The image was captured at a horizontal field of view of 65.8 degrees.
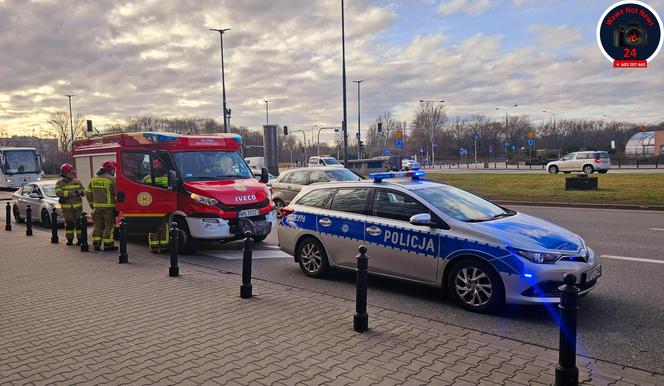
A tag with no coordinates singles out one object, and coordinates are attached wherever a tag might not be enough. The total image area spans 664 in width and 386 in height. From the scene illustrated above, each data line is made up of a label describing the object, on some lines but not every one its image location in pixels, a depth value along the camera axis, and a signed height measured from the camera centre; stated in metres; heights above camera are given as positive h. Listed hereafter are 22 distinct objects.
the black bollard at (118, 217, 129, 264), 9.05 -1.53
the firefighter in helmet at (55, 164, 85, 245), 10.83 -0.81
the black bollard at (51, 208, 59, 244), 11.90 -1.73
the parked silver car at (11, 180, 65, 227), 15.23 -1.27
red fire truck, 9.80 -0.62
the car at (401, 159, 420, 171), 46.56 -1.18
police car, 5.54 -1.09
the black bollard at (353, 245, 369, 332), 5.19 -1.49
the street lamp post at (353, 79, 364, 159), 51.68 +3.23
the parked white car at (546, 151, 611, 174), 35.12 -0.91
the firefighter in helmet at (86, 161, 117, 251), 10.34 -0.92
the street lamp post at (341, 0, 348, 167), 27.75 +5.52
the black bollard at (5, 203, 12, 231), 15.16 -1.77
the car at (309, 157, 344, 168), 39.96 -0.54
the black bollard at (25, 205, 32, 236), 13.74 -1.67
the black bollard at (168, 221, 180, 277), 7.85 -1.50
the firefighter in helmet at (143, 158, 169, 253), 10.31 -1.32
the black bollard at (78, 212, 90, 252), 10.53 -1.51
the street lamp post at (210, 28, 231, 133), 34.22 +4.94
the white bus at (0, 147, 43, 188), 35.31 -0.34
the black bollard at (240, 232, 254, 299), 6.52 -1.57
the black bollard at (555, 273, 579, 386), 3.77 -1.38
